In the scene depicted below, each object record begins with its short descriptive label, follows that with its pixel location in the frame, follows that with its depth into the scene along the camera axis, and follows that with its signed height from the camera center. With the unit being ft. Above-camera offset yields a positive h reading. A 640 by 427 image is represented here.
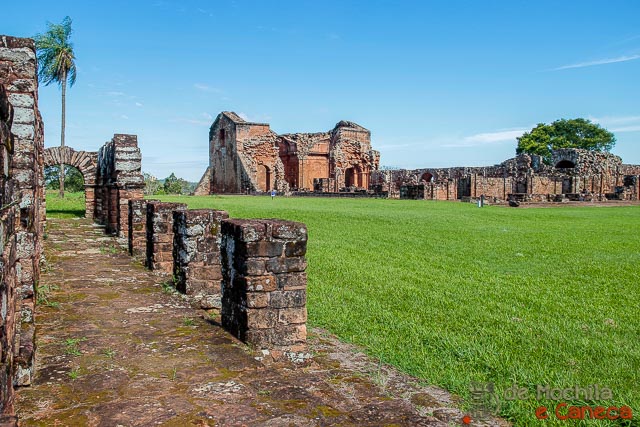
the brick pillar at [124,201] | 39.22 -0.92
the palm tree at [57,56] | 92.99 +22.32
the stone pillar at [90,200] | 59.88 -1.31
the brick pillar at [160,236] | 26.43 -2.31
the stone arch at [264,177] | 140.15 +2.86
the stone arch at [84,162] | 58.90 +2.81
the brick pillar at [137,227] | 31.58 -2.28
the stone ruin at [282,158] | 136.26 +7.93
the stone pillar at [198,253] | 21.45 -2.56
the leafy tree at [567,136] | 195.00 +18.73
